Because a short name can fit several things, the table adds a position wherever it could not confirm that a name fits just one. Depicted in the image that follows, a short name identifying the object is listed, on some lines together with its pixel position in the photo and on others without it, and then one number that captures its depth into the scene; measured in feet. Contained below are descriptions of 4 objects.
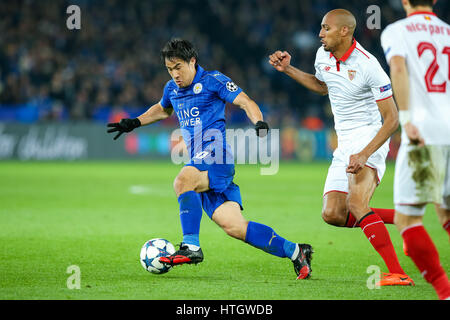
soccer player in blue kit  38.65
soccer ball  38.11
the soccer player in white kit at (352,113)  38.44
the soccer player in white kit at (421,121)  28.71
